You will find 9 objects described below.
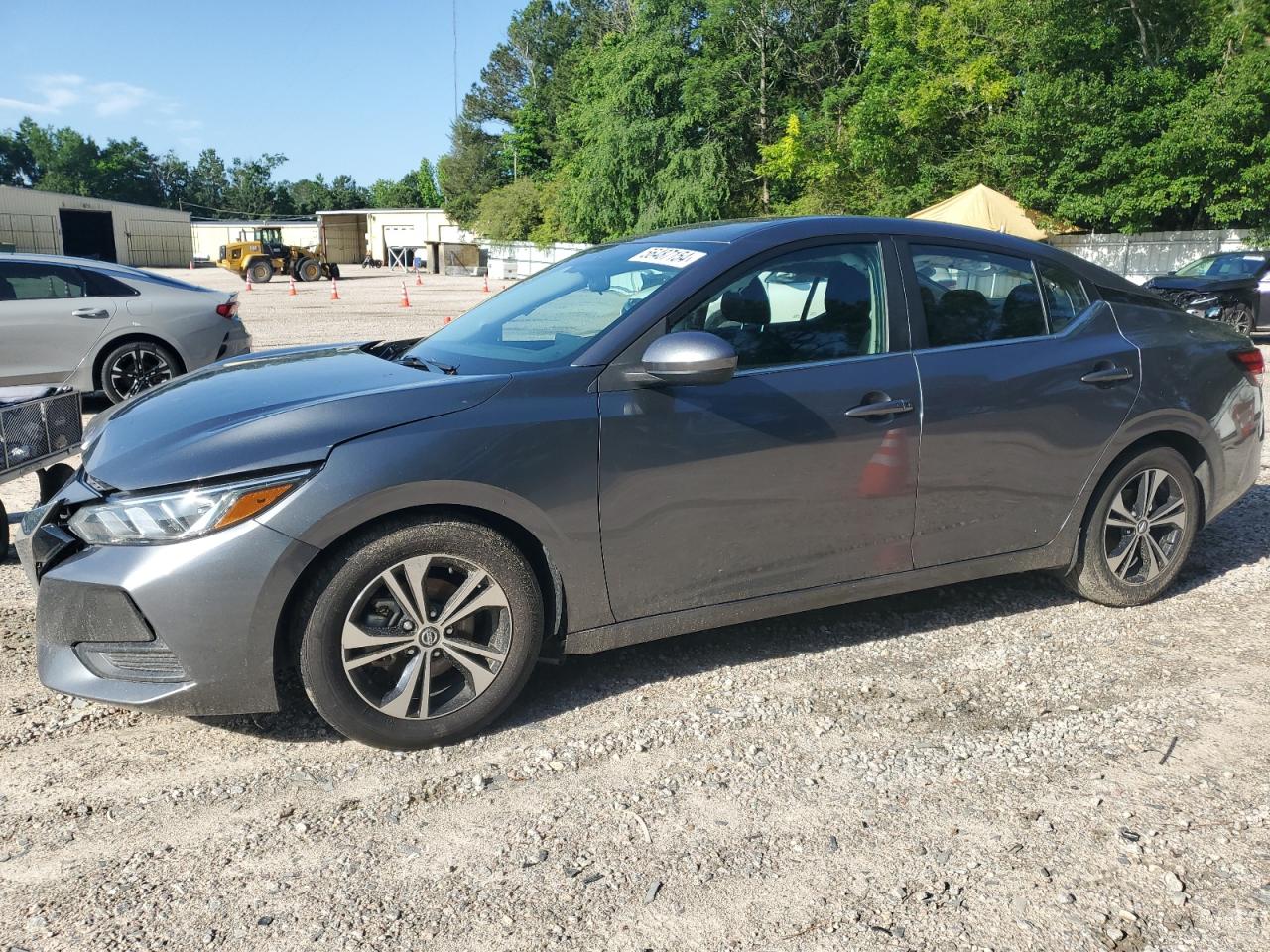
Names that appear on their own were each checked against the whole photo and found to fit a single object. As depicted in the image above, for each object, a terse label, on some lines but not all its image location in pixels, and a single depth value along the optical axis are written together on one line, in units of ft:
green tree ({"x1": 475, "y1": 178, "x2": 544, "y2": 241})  222.89
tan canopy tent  87.71
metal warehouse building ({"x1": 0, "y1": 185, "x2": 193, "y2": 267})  186.19
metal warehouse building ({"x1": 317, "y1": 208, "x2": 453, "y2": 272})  265.13
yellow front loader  148.05
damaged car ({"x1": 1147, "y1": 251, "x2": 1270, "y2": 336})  56.80
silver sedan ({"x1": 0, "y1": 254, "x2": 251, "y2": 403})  31.19
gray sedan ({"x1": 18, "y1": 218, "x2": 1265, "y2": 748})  10.06
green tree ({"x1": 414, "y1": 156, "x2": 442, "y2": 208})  425.28
